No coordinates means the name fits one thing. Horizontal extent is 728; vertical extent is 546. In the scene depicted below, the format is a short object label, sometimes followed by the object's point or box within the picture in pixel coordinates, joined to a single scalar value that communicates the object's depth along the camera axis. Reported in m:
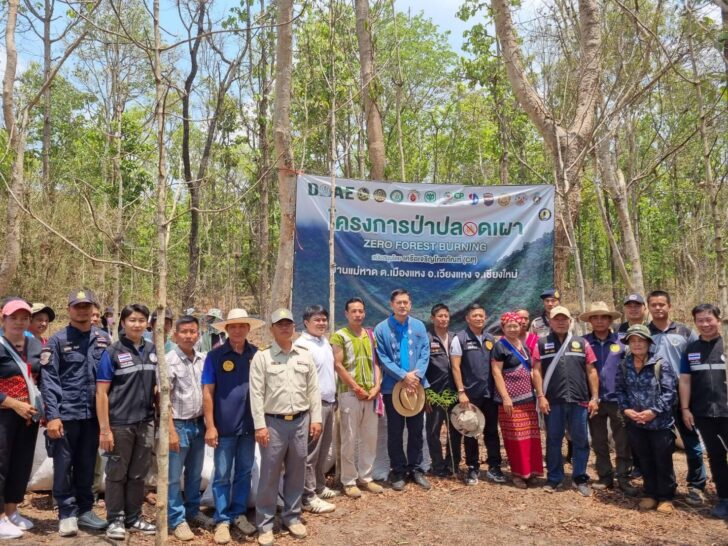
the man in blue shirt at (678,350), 4.87
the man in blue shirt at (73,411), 3.99
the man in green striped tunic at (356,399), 4.98
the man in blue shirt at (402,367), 5.16
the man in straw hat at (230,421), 4.19
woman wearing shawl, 5.21
